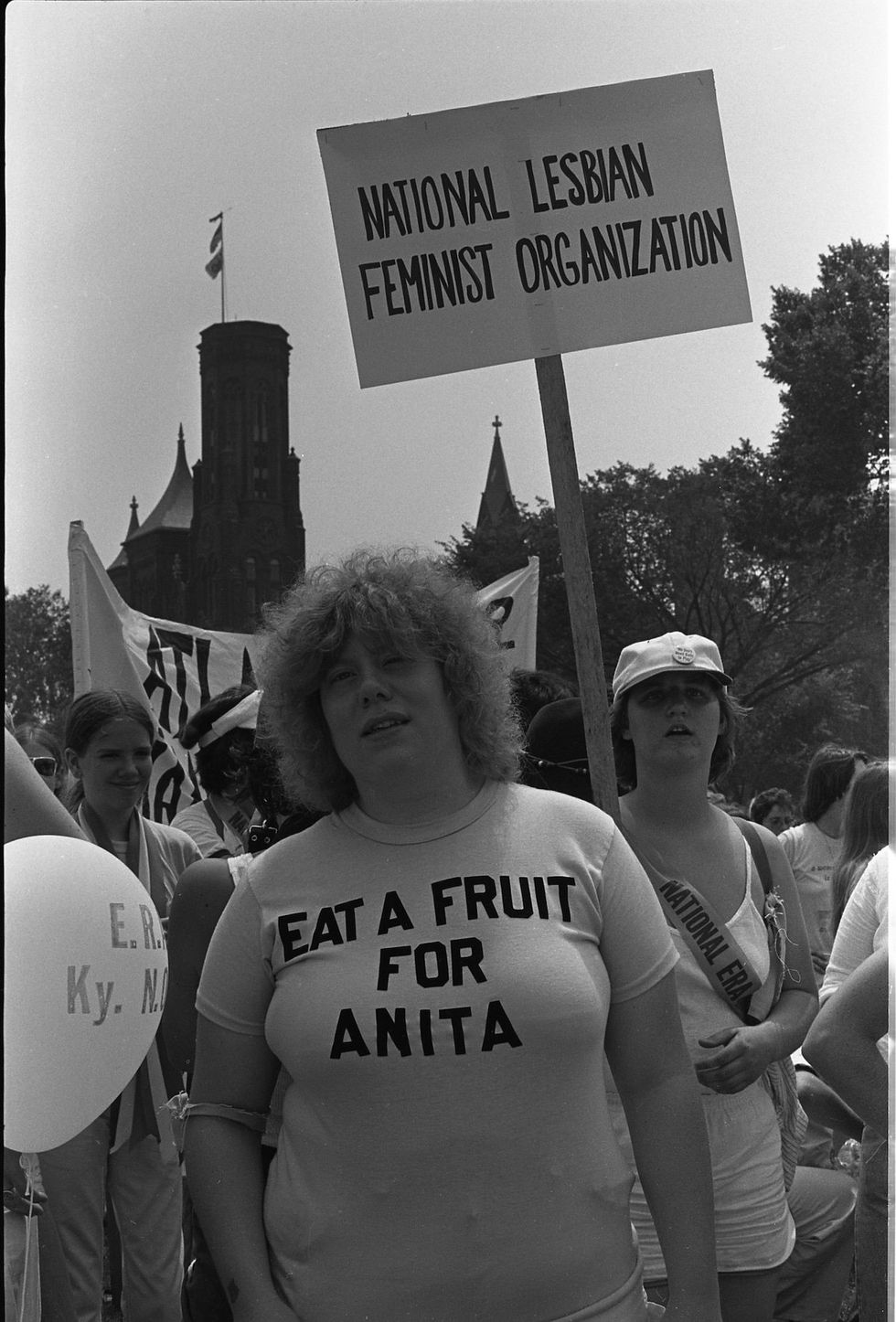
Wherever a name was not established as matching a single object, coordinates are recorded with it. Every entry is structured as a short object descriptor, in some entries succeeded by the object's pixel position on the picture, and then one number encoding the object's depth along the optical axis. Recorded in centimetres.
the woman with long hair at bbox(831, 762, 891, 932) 339
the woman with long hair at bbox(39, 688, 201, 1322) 305
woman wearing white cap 217
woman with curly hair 160
